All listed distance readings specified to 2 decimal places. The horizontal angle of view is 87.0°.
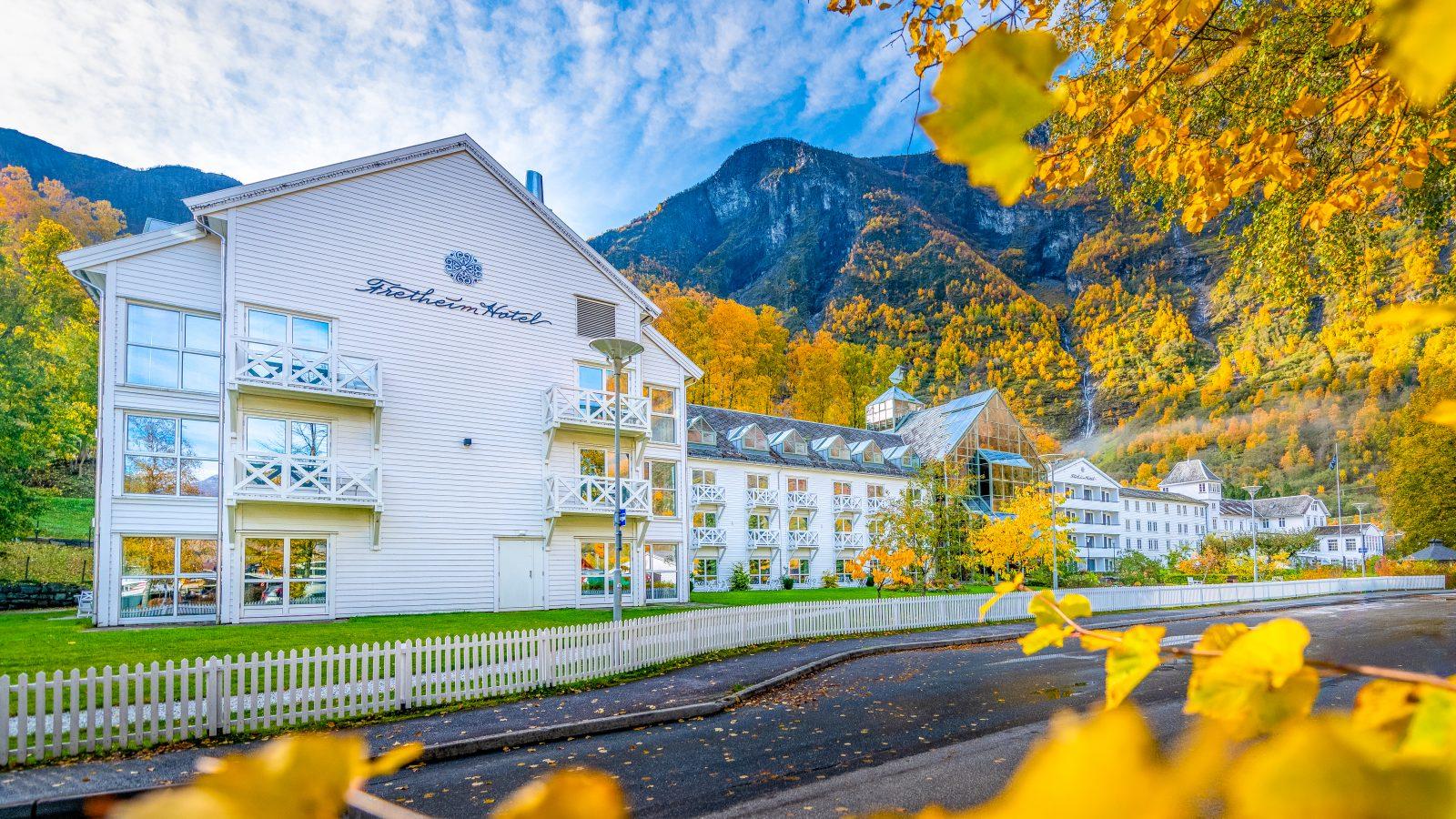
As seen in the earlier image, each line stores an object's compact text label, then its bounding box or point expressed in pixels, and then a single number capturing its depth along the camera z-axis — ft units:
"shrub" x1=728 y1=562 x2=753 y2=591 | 120.06
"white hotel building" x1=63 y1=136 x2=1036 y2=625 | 58.80
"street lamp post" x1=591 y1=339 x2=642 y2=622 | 47.83
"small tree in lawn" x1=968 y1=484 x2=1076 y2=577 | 108.17
